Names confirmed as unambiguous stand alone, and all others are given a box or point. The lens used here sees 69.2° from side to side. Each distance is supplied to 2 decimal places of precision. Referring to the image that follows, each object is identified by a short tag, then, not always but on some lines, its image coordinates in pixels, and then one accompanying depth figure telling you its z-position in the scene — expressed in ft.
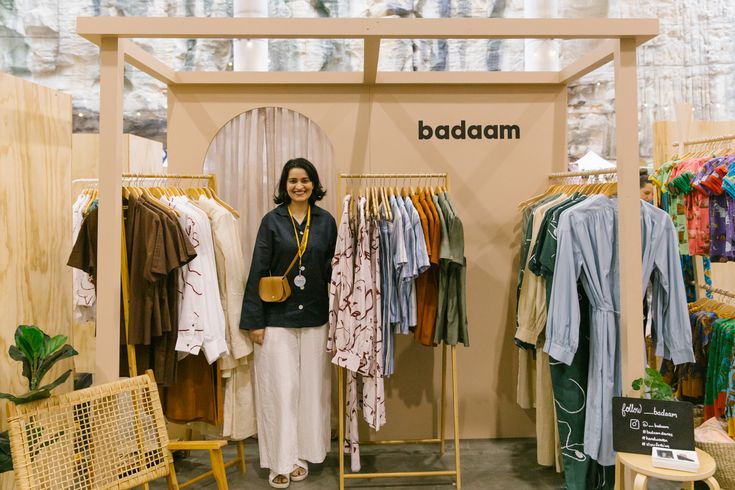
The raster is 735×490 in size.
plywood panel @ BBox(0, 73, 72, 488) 7.73
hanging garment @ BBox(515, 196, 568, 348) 9.80
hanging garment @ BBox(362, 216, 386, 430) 9.36
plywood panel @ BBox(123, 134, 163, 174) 15.31
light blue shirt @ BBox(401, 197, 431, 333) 9.25
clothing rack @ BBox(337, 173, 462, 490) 9.58
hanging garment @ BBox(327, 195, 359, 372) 9.32
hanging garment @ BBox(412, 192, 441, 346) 9.83
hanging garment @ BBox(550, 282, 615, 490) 8.73
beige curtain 12.00
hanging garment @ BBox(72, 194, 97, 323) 10.57
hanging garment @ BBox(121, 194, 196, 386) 8.73
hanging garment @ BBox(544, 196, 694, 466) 8.38
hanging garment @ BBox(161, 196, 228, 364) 9.20
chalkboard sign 7.09
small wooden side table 6.61
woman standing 9.82
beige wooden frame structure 7.64
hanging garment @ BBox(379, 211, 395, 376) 9.48
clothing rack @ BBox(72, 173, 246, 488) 7.24
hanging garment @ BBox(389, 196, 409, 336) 9.22
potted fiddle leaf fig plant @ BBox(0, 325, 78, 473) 6.50
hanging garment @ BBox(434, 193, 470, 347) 9.57
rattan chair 6.31
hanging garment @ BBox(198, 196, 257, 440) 9.96
